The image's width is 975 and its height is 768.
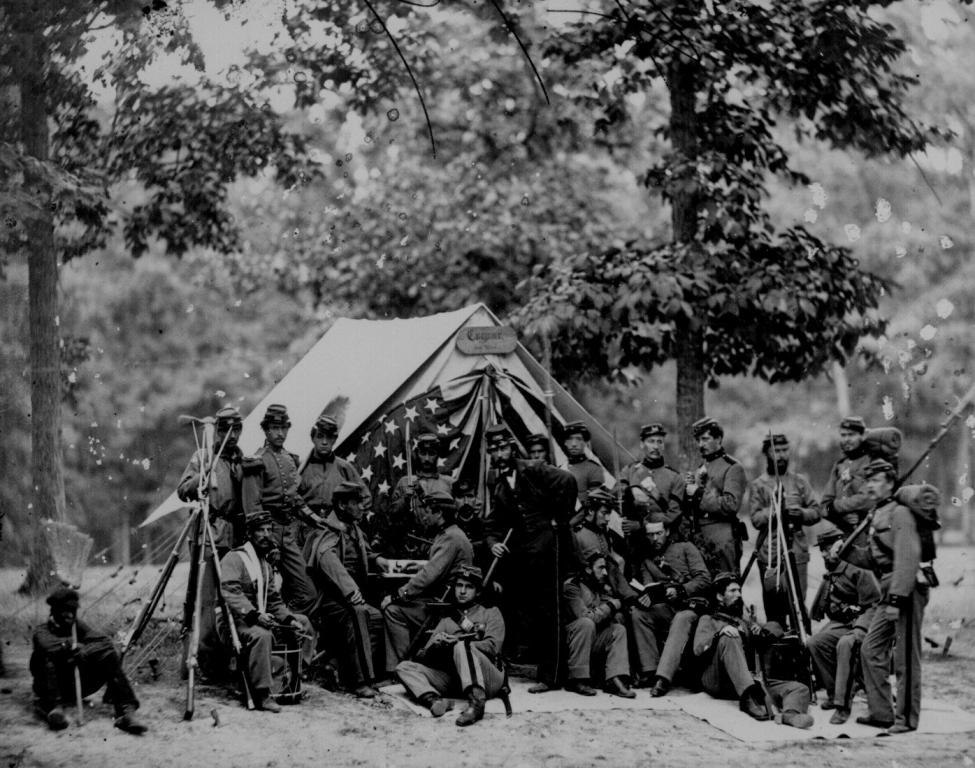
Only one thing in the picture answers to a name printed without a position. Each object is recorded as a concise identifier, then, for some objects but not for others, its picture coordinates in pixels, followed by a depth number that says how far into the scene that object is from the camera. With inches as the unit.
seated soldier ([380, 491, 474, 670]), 269.3
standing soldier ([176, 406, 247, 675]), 259.6
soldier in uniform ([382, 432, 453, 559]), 290.2
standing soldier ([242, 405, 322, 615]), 268.8
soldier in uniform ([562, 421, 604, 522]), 301.7
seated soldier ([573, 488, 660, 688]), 276.7
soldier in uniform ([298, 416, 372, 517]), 293.9
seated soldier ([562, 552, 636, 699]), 266.4
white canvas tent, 330.3
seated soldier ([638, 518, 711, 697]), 267.3
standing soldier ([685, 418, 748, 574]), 289.7
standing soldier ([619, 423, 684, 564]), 292.8
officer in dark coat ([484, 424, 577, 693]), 271.1
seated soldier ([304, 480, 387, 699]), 263.6
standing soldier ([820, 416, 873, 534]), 281.0
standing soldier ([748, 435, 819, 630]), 277.0
